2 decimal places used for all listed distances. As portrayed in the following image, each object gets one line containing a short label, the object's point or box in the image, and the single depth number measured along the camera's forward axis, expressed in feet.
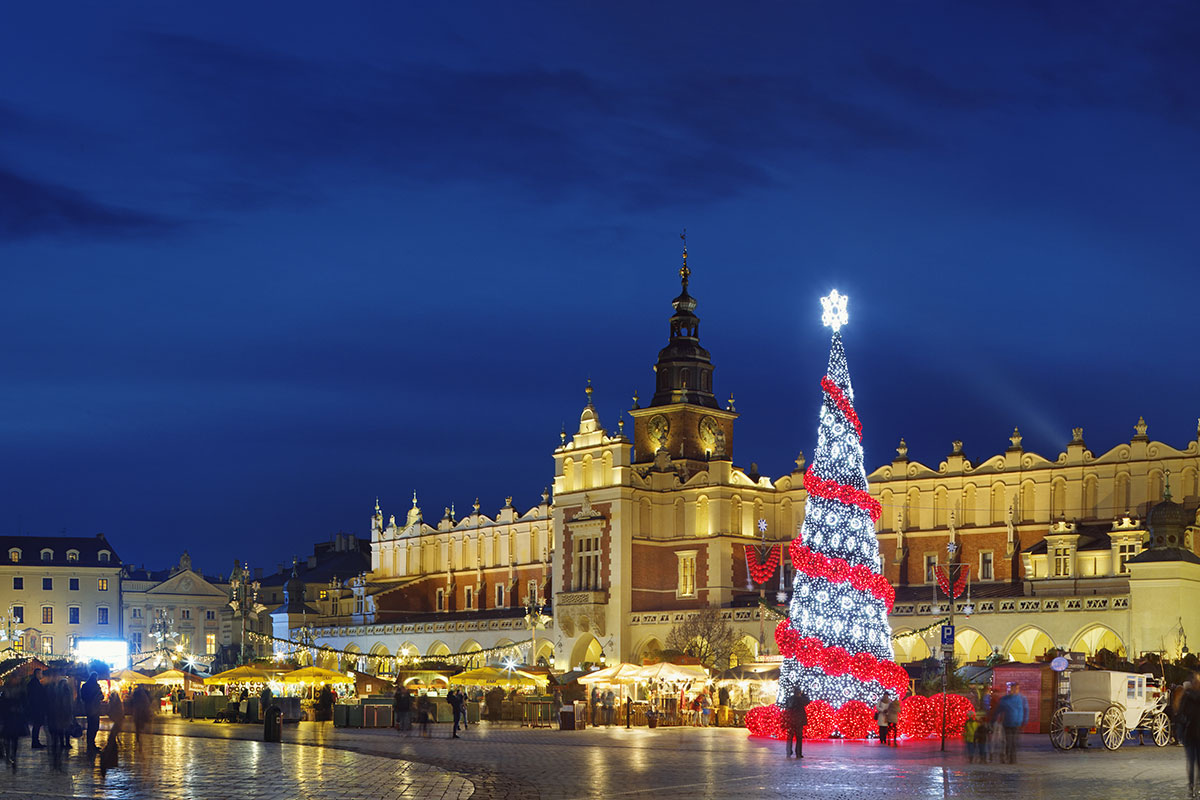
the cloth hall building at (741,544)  204.03
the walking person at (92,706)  102.89
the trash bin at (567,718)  166.00
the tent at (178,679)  237.86
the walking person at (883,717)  125.70
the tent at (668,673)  185.88
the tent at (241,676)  229.45
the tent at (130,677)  215.72
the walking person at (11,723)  94.99
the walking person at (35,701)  104.94
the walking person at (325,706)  194.70
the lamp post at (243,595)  388.16
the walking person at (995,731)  101.86
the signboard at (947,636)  135.13
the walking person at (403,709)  163.32
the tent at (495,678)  209.36
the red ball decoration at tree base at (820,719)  129.59
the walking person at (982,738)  101.60
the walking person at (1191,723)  69.46
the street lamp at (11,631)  308.07
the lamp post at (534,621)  257.24
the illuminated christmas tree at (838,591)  130.62
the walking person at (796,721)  108.17
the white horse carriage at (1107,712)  113.60
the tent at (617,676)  187.42
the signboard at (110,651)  288.51
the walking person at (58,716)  96.89
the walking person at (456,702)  147.81
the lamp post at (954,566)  228.43
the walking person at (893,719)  125.29
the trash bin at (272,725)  136.05
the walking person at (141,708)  111.34
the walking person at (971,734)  103.40
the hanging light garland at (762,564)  241.96
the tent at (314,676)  206.59
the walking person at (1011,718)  99.76
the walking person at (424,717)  153.58
